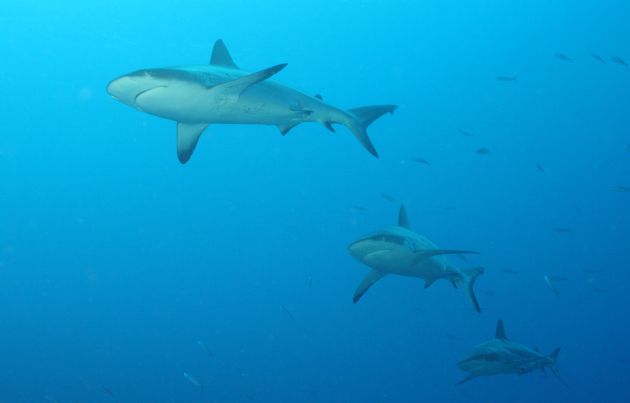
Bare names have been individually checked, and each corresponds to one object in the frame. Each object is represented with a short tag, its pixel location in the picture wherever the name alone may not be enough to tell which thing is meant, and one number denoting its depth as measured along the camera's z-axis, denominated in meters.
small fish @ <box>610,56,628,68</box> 13.43
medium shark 5.80
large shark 4.04
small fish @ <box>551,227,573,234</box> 13.73
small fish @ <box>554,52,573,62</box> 15.17
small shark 6.11
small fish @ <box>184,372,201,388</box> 9.63
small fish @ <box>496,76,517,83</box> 14.72
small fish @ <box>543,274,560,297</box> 9.56
